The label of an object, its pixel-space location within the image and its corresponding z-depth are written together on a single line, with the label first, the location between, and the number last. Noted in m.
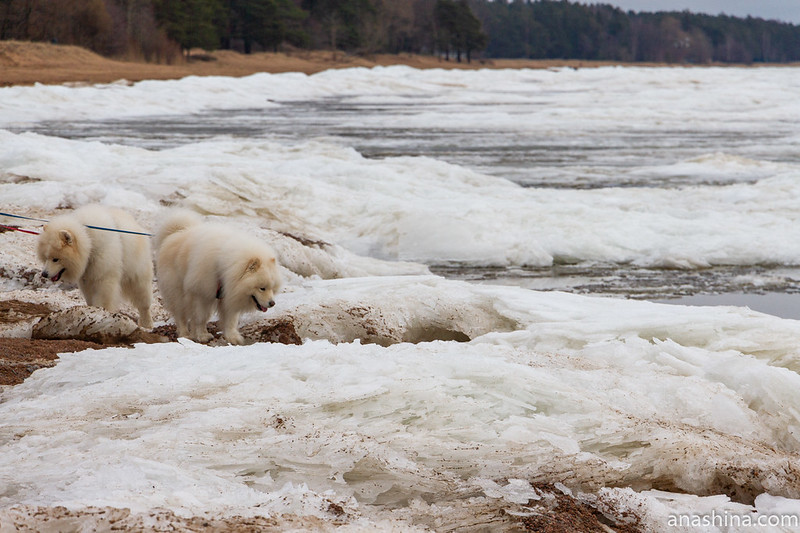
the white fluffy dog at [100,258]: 13.05
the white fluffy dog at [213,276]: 12.11
